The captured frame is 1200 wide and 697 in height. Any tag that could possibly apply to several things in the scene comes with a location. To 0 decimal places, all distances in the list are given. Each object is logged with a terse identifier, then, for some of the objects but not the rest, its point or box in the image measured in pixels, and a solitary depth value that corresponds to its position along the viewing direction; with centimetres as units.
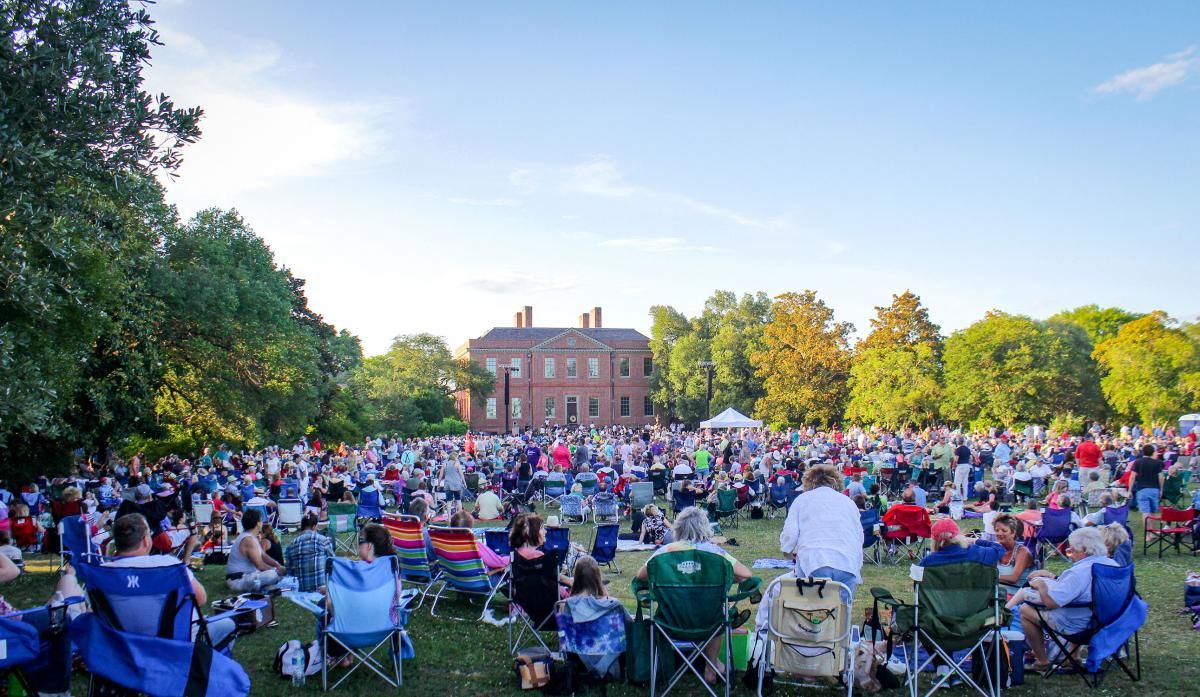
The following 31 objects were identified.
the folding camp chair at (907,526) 969
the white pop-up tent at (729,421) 2778
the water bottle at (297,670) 532
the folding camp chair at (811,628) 467
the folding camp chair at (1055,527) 917
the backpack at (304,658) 539
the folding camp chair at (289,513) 1196
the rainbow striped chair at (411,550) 739
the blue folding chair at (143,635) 397
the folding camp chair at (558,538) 793
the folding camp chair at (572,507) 1428
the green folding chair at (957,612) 482
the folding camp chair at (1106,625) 523
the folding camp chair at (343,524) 1084
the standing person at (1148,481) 1246
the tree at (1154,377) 3503
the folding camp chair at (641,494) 1406
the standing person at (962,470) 1648
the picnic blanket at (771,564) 941
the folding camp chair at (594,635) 520
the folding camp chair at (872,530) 972
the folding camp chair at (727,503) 1311
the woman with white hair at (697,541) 499
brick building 6328
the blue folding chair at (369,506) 1223
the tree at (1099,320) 6122
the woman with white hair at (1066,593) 529
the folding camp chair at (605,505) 1357
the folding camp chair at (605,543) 901
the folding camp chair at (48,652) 439
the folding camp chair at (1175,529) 1026
